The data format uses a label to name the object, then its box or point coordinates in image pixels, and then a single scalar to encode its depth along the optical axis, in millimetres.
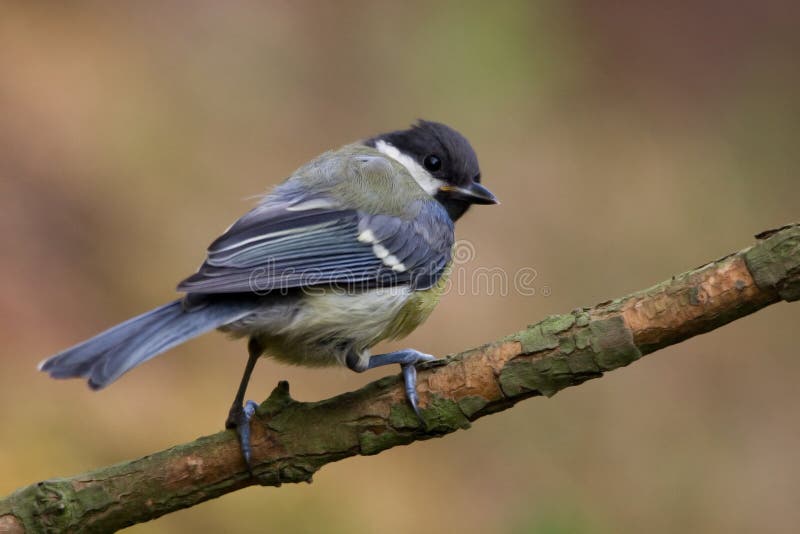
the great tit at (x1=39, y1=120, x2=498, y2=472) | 4941
